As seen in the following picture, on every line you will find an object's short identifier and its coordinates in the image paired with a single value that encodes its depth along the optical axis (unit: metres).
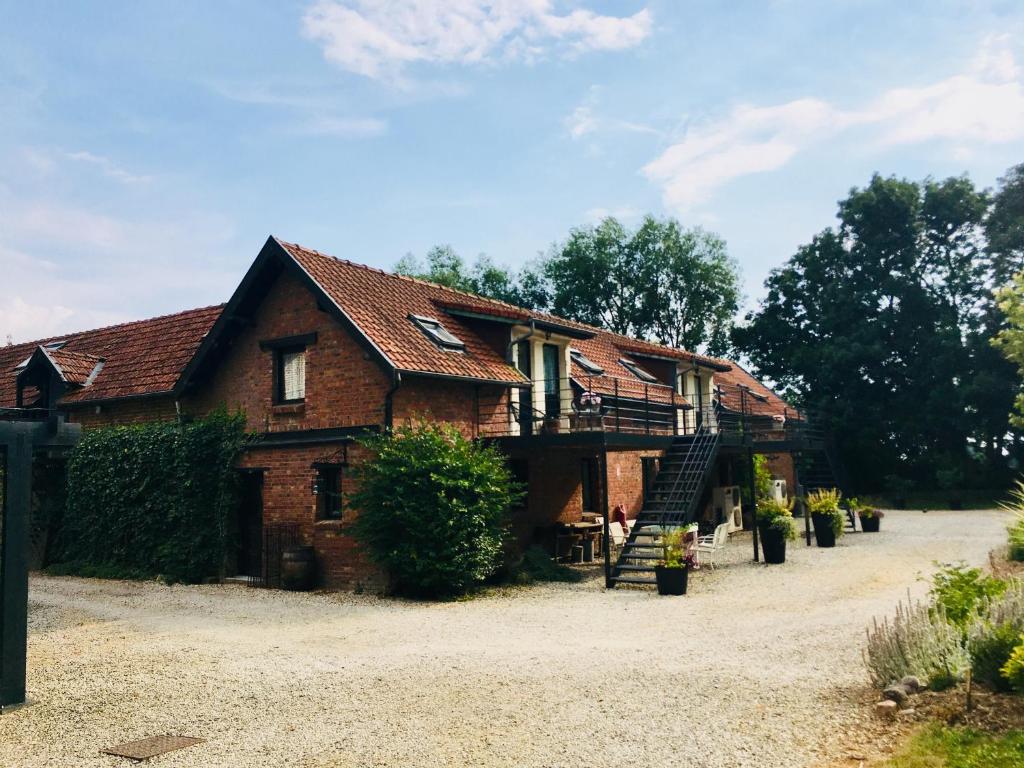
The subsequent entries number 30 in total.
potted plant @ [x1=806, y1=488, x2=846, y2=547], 21.86
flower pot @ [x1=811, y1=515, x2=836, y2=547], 21.84
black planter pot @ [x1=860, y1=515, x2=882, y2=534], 25.92
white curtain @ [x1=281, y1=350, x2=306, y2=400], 17.89
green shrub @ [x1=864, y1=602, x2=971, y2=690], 7.01
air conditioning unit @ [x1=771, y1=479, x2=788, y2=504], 30.67
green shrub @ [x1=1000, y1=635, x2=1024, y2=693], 6.12
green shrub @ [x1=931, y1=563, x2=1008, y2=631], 7.80
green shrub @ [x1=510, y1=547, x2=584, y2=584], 16.62
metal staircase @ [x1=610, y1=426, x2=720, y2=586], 16.20
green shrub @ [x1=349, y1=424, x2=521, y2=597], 14.70
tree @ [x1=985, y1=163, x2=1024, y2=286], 39.69
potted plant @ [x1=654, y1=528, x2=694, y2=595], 14.66
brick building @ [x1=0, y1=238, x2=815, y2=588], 16.58
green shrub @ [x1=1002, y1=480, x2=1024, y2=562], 14.06
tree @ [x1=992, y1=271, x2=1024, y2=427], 18.83
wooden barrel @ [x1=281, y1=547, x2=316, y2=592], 16.27
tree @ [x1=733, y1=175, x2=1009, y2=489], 39.41
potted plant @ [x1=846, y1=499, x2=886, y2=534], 25.87
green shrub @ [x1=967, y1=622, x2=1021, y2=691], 6.75
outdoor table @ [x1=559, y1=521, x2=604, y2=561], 19.41
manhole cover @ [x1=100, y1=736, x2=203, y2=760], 6.66
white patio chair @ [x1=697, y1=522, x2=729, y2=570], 18.50
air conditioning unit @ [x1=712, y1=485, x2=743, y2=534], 27.31
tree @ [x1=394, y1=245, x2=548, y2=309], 56.25
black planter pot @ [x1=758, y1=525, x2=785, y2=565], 18.52
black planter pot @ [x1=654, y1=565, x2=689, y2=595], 14.66
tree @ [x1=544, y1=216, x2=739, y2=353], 53.38
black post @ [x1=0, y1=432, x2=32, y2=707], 7.92
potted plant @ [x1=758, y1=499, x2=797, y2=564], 18.53
